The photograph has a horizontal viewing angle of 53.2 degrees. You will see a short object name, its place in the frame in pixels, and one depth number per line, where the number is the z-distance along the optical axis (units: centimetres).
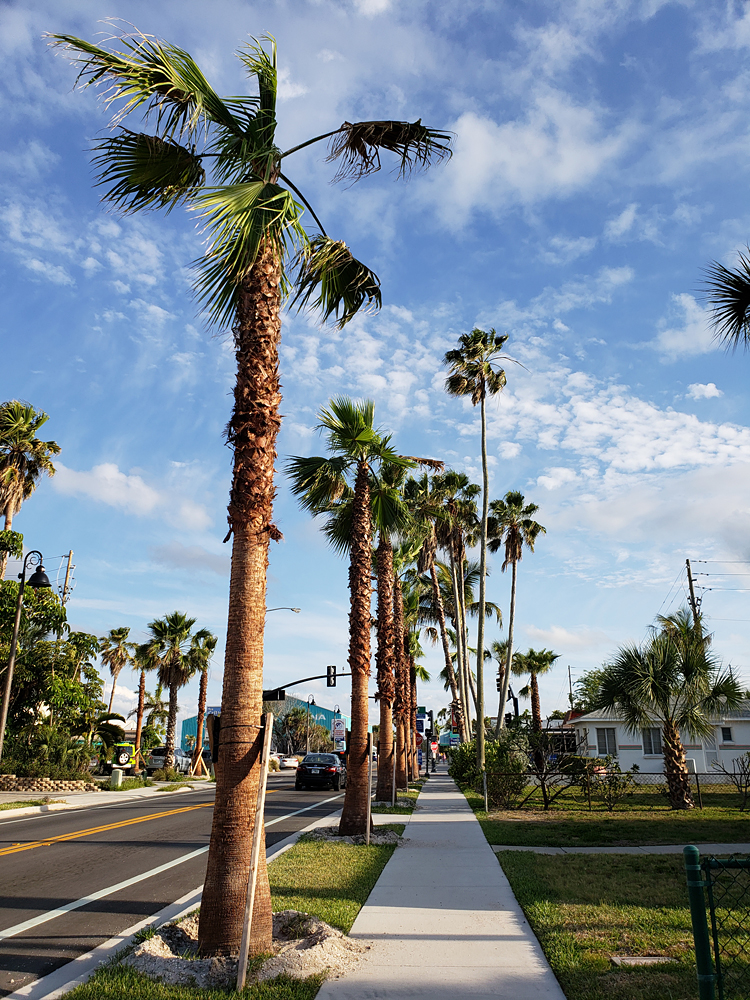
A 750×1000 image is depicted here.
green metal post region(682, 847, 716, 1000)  390
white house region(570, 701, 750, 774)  3522
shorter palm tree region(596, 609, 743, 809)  2116
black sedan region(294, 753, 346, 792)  3086
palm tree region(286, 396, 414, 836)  1499
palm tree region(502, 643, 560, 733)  5668
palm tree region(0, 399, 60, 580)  3070
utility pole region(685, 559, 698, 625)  4241
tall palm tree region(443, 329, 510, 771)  3253
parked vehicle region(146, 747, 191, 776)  4475
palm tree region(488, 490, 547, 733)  4125
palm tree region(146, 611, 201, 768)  4294
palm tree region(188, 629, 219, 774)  4175
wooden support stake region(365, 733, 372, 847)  1279
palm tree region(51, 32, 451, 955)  611
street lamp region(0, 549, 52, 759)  2262
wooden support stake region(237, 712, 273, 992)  535
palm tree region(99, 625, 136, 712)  5197
